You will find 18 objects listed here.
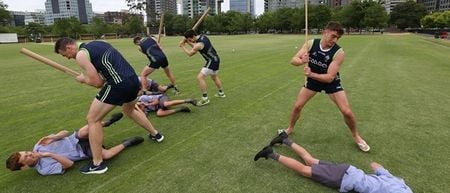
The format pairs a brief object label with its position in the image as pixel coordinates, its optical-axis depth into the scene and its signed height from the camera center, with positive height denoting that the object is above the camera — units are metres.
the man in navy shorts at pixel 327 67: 5.01 -0.52
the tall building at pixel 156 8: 96.06 +11.06
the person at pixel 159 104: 7.60 -1.54
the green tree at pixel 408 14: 100.69 +6.12
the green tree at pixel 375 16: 79.31 +4.50
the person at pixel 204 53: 8.66 -0.40
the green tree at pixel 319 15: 84.94 +5.49
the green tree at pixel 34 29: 92.38 +3.83
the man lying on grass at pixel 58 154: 4.44 -1.66
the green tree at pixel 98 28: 94.12 +3.88
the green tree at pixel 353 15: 84.75 +5.34
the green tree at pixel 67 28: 85.00 +3.59
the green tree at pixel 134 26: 96.81 +4.28
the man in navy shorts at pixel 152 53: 9.62 -0.40
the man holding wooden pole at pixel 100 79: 4.48 -0.56
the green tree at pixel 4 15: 84.69 +7.35
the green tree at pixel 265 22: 105.97 +5.18
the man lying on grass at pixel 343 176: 3.73 -1.75
